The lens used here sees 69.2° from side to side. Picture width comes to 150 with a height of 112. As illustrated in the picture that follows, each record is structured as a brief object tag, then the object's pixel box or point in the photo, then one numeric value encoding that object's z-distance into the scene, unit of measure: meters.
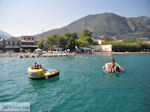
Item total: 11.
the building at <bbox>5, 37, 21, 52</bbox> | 61.84
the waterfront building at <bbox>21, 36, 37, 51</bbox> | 62.55
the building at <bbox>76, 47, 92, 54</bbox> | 64.56
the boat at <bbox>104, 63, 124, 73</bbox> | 16.77
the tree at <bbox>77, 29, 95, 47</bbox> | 65.50
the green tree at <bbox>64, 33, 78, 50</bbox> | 61.34
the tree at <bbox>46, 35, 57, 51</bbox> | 61.08
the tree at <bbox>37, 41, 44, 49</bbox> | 59.78
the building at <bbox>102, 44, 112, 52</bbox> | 69.21
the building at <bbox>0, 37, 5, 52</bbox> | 62.51
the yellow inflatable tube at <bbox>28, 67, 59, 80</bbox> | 12.70
